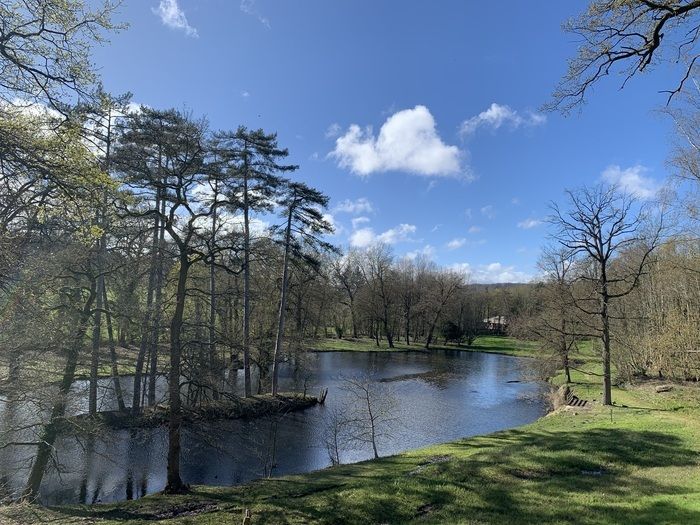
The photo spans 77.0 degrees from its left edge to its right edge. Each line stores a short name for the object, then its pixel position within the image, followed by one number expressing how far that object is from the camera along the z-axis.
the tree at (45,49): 6.02
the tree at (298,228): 24.31
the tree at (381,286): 59.66
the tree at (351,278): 60.03
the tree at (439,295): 59.59
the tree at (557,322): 27.09
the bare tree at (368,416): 18.73
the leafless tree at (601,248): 18.20
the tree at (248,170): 21.70
